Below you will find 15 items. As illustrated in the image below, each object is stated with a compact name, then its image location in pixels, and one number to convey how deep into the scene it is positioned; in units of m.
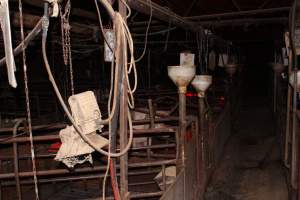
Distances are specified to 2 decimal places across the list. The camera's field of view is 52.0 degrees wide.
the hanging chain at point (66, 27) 2.36
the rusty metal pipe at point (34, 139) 3.60
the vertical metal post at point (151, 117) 5.30
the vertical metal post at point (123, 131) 2.64
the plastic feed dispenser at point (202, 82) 5.64
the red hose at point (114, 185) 2.53
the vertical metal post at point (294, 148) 5.34
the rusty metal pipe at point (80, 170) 3.63
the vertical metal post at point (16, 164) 3.64
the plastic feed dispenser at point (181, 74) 4.51
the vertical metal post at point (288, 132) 6.12
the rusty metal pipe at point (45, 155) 4.21
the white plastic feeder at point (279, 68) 10.66
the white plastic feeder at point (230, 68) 10.77
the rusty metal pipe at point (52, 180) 4.27
